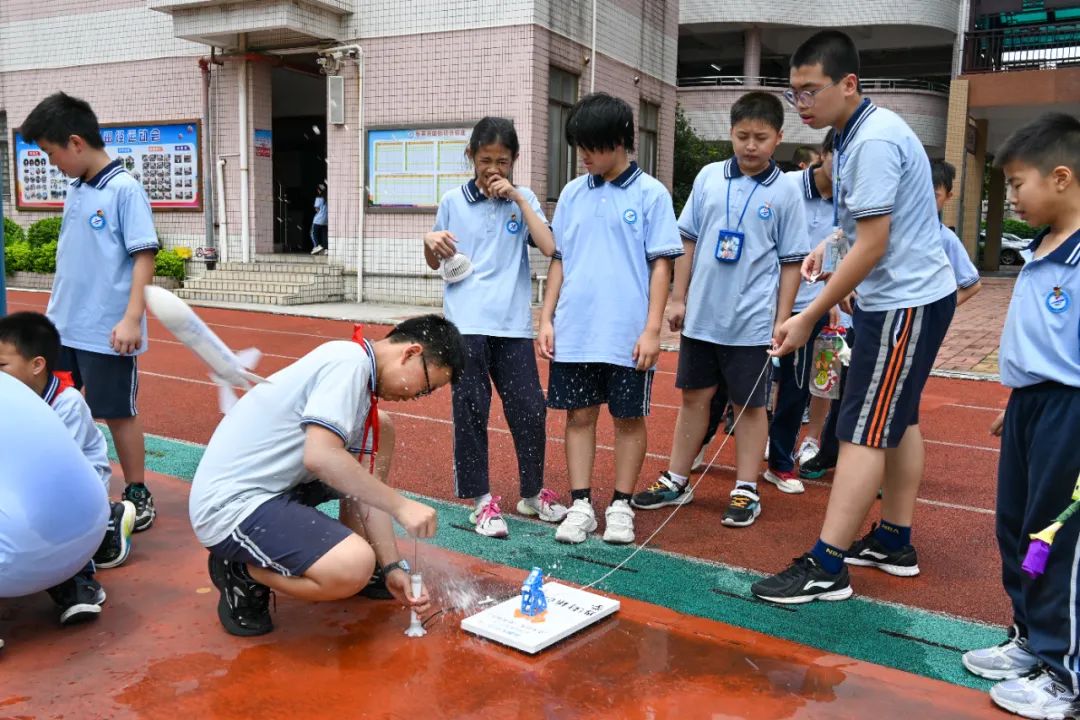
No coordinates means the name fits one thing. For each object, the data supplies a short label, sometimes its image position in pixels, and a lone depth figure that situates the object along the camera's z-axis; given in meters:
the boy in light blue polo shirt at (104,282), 4.09
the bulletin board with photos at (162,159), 16.42
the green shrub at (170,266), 16.30
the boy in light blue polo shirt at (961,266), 4.54
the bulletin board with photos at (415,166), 14.30
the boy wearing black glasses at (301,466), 2.79
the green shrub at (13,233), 17.73
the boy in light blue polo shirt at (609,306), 4.05
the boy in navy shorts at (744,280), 4.34
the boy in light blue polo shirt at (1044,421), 2.57
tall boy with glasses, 3.20
